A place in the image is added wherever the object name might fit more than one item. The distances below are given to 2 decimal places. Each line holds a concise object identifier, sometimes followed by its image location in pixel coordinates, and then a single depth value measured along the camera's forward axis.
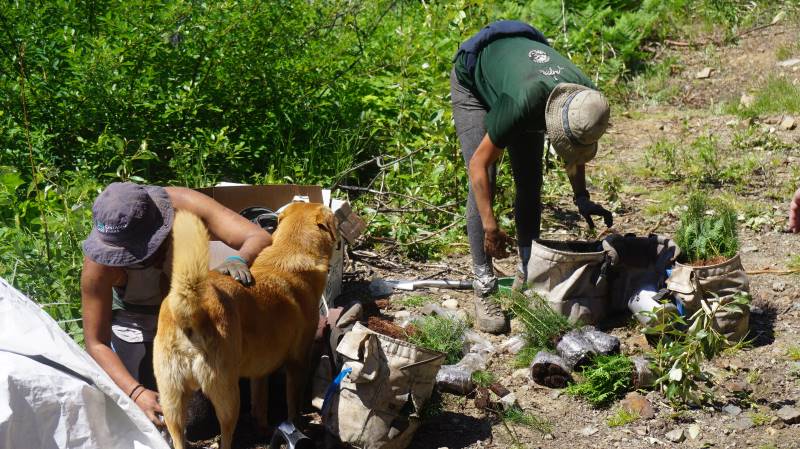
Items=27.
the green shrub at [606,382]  4.34
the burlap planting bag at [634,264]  4.91
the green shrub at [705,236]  4.81
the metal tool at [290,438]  3.80
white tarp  3.22
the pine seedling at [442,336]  4.76
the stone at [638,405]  4.21
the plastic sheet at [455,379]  4.45
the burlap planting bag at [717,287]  4.57
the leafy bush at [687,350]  4.21
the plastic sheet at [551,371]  4.49
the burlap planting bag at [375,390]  3.87
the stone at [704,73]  9.30
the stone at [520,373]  4.68
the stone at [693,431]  4.06
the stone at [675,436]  4.04
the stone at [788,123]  7.68
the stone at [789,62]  8.98
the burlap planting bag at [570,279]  4.83
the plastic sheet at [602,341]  4.55
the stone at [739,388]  4.32
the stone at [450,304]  5.54
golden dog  3.42
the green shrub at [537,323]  4.75
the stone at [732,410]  4.21
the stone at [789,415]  4.07
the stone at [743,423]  4.09
